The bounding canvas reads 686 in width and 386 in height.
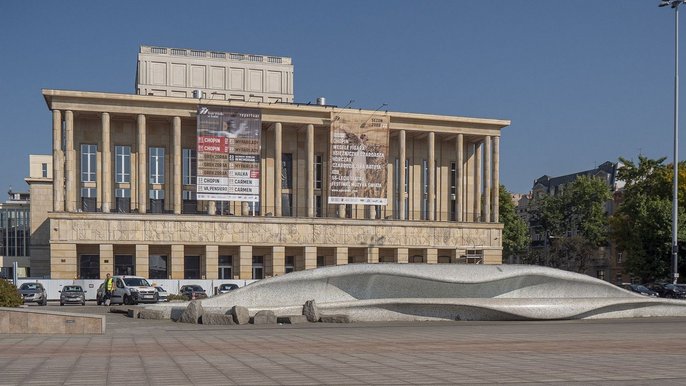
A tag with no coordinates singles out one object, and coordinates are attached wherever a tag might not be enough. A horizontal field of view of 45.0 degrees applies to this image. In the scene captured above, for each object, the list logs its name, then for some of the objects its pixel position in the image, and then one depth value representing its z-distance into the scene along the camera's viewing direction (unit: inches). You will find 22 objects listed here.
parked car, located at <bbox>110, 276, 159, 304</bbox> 1680.6
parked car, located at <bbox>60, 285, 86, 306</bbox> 1878.7
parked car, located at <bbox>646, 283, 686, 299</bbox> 1909.4
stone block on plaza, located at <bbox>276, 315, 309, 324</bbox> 1035.9
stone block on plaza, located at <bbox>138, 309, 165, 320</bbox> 1112.2
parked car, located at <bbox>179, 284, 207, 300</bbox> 1877.0
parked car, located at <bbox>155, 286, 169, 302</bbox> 1825.8
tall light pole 1803.6
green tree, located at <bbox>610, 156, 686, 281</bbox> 2412.6
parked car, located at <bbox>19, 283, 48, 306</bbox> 1820.9
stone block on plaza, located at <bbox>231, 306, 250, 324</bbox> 1010.7
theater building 2544.3
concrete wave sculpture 1107.3
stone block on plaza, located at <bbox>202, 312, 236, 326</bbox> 1015.0
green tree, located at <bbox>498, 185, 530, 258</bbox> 3437.5
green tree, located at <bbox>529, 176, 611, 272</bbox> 3424.7
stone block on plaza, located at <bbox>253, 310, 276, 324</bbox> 1018.7
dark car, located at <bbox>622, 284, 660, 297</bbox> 2071.9
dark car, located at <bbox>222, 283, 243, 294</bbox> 1840.6
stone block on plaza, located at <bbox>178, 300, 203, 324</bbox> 1043.3
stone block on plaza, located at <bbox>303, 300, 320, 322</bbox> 1051.3
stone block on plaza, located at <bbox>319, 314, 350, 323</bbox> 1044.5
